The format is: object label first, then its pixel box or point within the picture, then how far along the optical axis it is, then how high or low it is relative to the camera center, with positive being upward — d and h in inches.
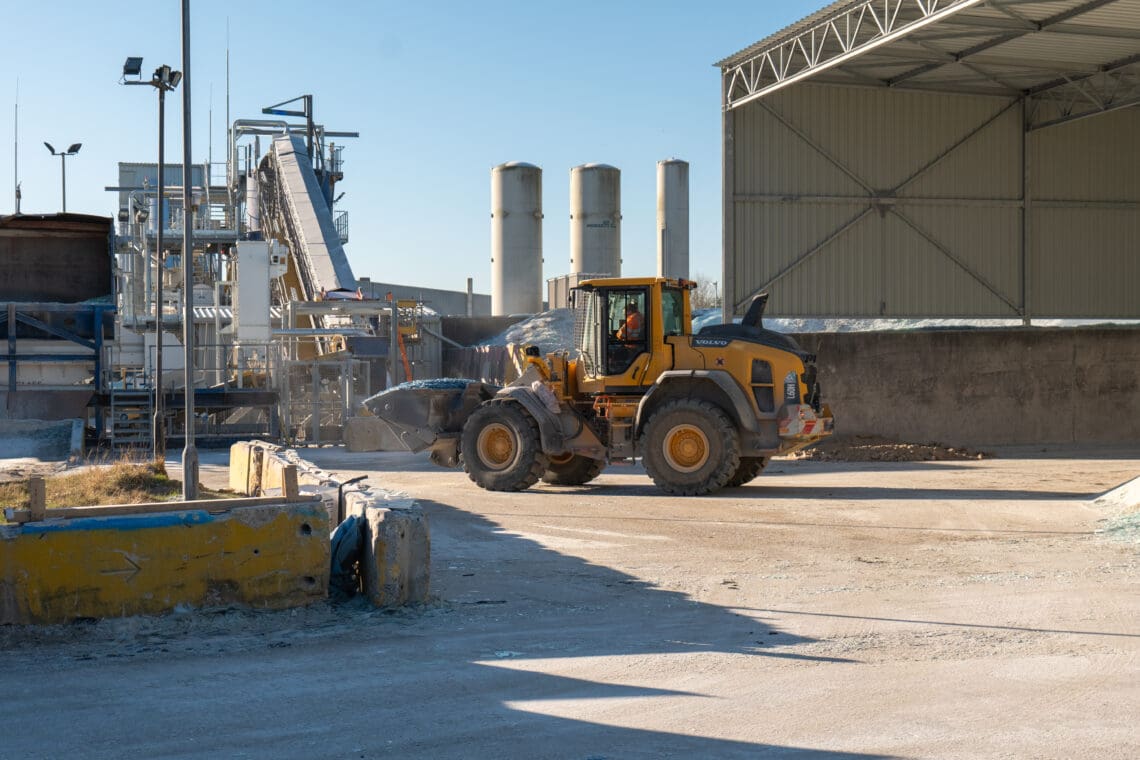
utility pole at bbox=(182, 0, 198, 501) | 597.9 +40.4
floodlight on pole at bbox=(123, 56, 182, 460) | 852.6 +166.9
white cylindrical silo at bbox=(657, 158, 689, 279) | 2062.0 +286.7
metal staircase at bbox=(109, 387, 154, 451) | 1137.4 -27.9
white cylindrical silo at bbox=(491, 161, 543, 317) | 1913.1 +220.7
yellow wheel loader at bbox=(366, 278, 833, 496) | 680.4 -8.9
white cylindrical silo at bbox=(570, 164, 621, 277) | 2005.4 +265.4
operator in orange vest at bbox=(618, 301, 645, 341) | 701.3 +33.2
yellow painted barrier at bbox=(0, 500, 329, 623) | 328.2 -46.9
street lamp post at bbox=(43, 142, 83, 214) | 1753.2 +321.5
